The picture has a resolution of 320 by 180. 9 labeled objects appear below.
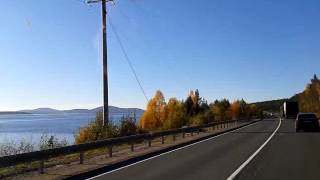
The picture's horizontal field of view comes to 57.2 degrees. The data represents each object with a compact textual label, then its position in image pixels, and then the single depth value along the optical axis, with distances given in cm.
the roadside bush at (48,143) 1245
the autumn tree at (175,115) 4479
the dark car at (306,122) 2363
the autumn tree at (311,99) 7878
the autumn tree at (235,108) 8833
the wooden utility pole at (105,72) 1637
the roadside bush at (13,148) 1105
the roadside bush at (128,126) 1687
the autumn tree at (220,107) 6681
